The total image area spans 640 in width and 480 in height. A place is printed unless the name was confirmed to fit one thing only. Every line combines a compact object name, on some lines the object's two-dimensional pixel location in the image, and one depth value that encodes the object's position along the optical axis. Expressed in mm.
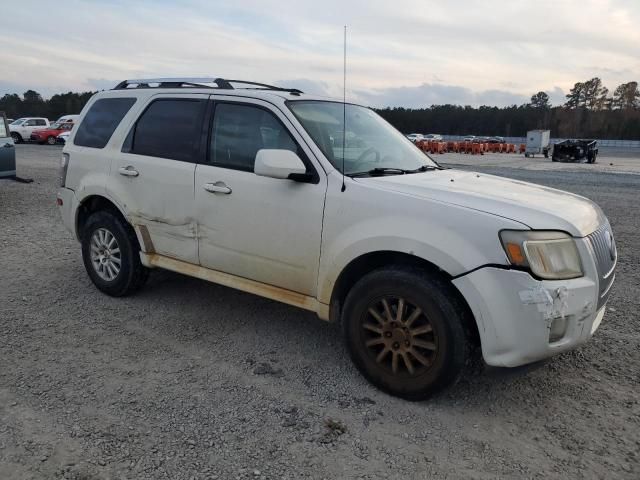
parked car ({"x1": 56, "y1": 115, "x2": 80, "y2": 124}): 35078
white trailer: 42000
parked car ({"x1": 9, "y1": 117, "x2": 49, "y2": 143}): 32500
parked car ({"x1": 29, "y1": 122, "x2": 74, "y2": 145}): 32406
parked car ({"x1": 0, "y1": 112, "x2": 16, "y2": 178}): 11492
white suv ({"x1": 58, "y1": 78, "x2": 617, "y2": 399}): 2912
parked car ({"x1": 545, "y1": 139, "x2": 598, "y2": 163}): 32906
